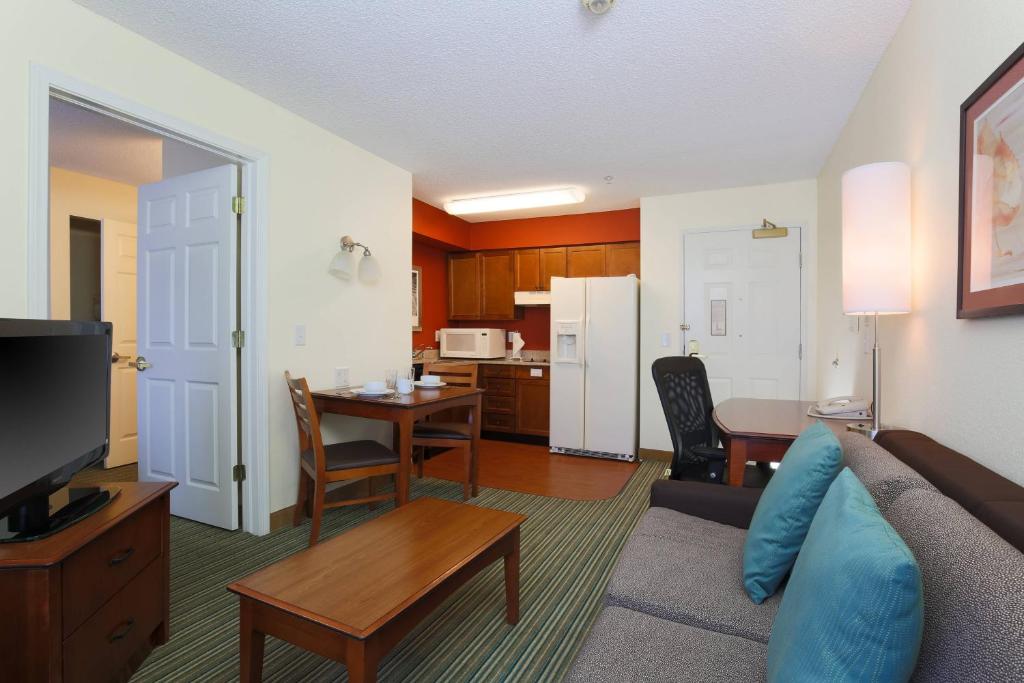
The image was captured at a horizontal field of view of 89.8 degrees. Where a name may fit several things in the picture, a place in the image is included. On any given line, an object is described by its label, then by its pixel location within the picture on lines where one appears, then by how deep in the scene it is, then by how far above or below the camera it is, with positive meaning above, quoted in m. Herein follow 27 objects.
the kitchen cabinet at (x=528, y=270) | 5.49 +0.75
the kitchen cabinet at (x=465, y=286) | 5.80 +0.60
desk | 2.08 -0.38
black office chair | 2.51 -0.42
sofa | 0.68 -0.58
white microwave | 5.50 -0.04
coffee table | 1.30 -0.71
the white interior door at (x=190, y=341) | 2.83 -0.02
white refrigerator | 4.60 -0.24
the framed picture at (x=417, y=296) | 5.34 +0.45
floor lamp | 1.82 +0.36
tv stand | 1.23 -0.72
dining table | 2.85 -0.40
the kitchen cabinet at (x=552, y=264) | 5.40 +0.80
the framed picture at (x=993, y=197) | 1.19 +0.37
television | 1.29 -0.24
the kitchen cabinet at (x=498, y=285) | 5.63 +0.60
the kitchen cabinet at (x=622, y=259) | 5.08 +0.81
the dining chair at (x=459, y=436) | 3.40 -0.65
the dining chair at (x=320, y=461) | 2.62 -0.66
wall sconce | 3.27 +0.50
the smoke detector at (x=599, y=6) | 1.95 +1.28
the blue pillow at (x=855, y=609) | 0.68 -0.38
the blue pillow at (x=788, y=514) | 1.27 -0.44
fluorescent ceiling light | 4.45 +1.24
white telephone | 2.30 -0.30
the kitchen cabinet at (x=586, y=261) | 5.23 +0.81
